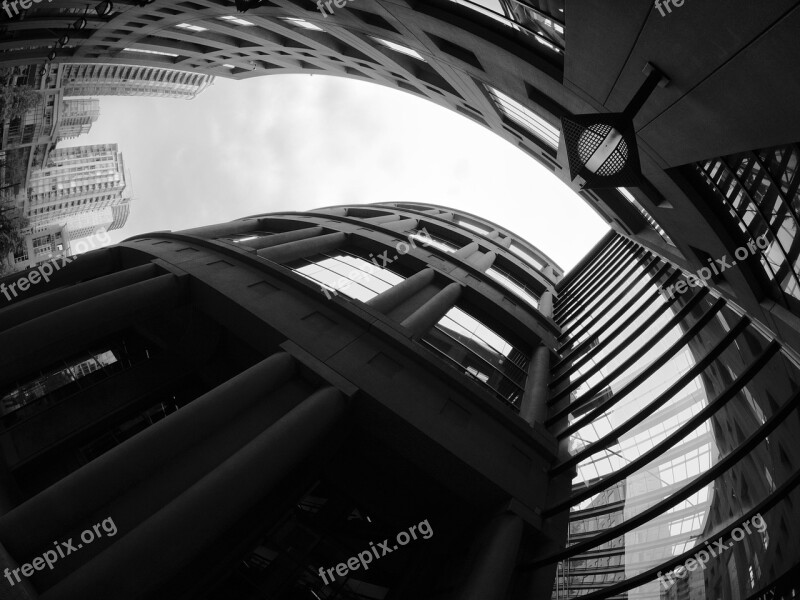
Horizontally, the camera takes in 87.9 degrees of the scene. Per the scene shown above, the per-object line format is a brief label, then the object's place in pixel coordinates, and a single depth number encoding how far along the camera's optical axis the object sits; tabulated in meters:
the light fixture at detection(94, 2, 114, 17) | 20.51
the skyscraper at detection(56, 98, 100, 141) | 110.62
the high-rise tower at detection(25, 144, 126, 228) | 109.00
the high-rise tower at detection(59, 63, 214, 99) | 72.38
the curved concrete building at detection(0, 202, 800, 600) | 6.02
